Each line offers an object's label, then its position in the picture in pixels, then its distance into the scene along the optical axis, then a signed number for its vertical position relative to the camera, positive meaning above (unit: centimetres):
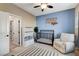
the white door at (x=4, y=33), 180 -13
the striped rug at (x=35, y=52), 197 -94
